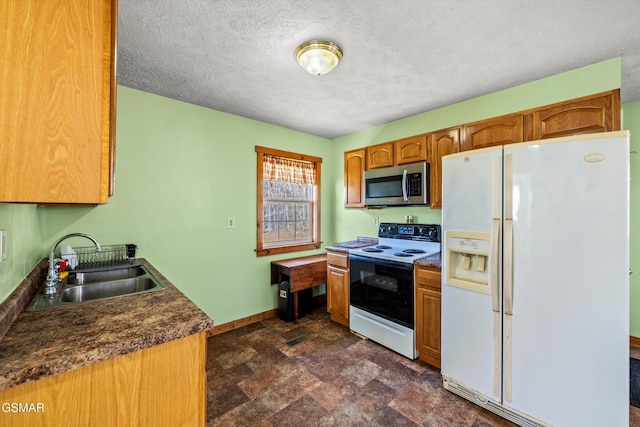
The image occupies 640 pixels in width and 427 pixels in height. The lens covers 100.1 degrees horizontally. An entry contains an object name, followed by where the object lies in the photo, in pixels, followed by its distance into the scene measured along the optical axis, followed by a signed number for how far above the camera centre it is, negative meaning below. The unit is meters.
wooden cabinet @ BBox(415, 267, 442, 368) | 2.24 -0.85
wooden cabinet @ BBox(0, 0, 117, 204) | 0.74 +0.33
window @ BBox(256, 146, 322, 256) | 3.38 +0.17
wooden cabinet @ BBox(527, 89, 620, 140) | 1.88 +0.75
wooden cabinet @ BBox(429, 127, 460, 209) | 2.56 +0.63
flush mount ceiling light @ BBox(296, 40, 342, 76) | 1.76 +1.08
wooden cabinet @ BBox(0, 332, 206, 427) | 0.82 -0.61
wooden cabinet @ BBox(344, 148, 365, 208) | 3.41 +0.49
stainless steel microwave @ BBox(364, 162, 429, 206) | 2.70 +0.33
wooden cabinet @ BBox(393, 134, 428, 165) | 2.78 +0.71
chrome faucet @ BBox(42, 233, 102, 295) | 1.46 -0.39
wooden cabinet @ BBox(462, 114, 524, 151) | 2.24 +0.74
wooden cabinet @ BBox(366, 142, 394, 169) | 3.10 +0.71
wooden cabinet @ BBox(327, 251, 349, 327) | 3.02 -0.83
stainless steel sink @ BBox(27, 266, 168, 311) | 1.50 -0.46
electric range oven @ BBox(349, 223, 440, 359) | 2.43 -0.69
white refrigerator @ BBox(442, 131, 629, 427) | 1.43 -0.39
